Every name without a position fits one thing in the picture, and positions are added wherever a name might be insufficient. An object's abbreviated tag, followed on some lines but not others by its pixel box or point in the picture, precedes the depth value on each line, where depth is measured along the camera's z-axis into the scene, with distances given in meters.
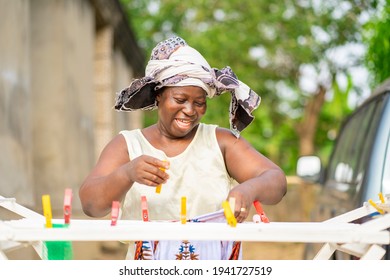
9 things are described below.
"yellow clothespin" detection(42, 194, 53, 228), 4.43
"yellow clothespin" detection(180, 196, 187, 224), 4.65
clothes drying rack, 4.13
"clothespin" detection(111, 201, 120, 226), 4.60
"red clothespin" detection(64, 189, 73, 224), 4.47
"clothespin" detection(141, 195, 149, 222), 5.11
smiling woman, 5.40
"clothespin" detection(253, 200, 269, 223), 5.18
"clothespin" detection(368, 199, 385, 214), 5.28
